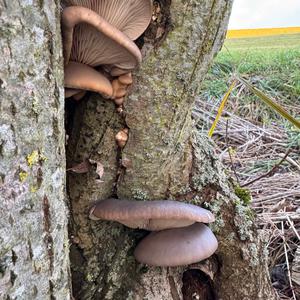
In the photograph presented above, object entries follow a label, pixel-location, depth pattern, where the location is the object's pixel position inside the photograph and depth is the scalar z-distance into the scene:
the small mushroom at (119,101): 0.27
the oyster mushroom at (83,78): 0.22
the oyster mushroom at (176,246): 0.28
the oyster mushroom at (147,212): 0.25
